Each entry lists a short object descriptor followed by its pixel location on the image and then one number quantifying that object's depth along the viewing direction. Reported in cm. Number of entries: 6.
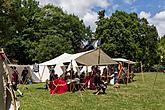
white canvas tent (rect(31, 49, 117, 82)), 1604
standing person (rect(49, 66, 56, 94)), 1479
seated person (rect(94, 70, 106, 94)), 1387
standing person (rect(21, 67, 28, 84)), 2207
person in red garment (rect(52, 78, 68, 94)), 1478
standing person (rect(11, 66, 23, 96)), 1363
